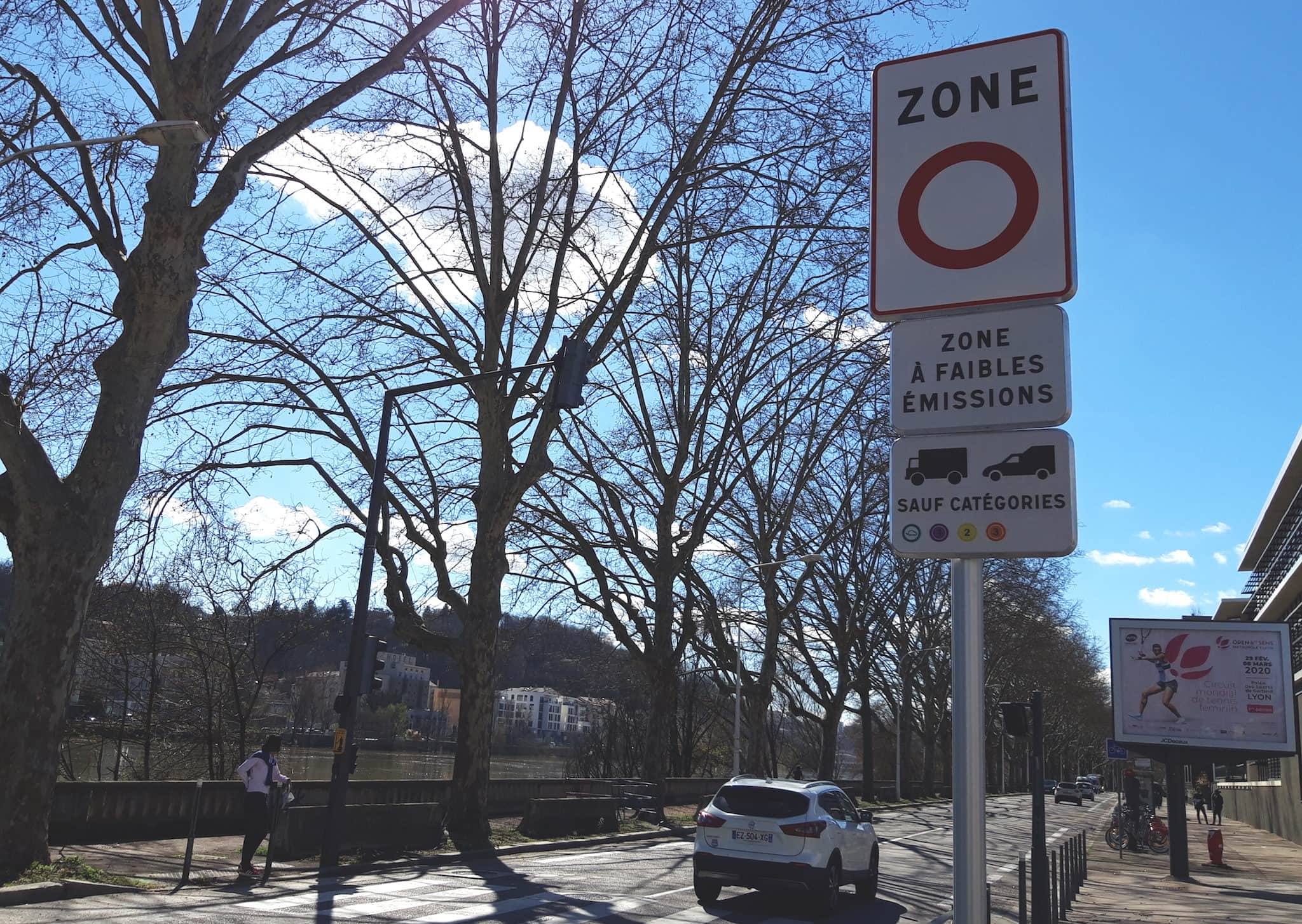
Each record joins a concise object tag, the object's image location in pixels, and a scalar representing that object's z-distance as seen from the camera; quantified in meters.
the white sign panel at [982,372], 2.66
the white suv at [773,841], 13.37
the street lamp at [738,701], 34.06
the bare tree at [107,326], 11.57
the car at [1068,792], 74.38
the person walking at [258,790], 13.99
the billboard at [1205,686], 27.59
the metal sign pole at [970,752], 2.44
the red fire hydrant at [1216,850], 28.48
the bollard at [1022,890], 10.32
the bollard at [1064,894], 14.34
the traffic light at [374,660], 16.80
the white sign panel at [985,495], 2.55
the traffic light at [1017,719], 12.61
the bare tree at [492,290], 20.55
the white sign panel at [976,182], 2.76
